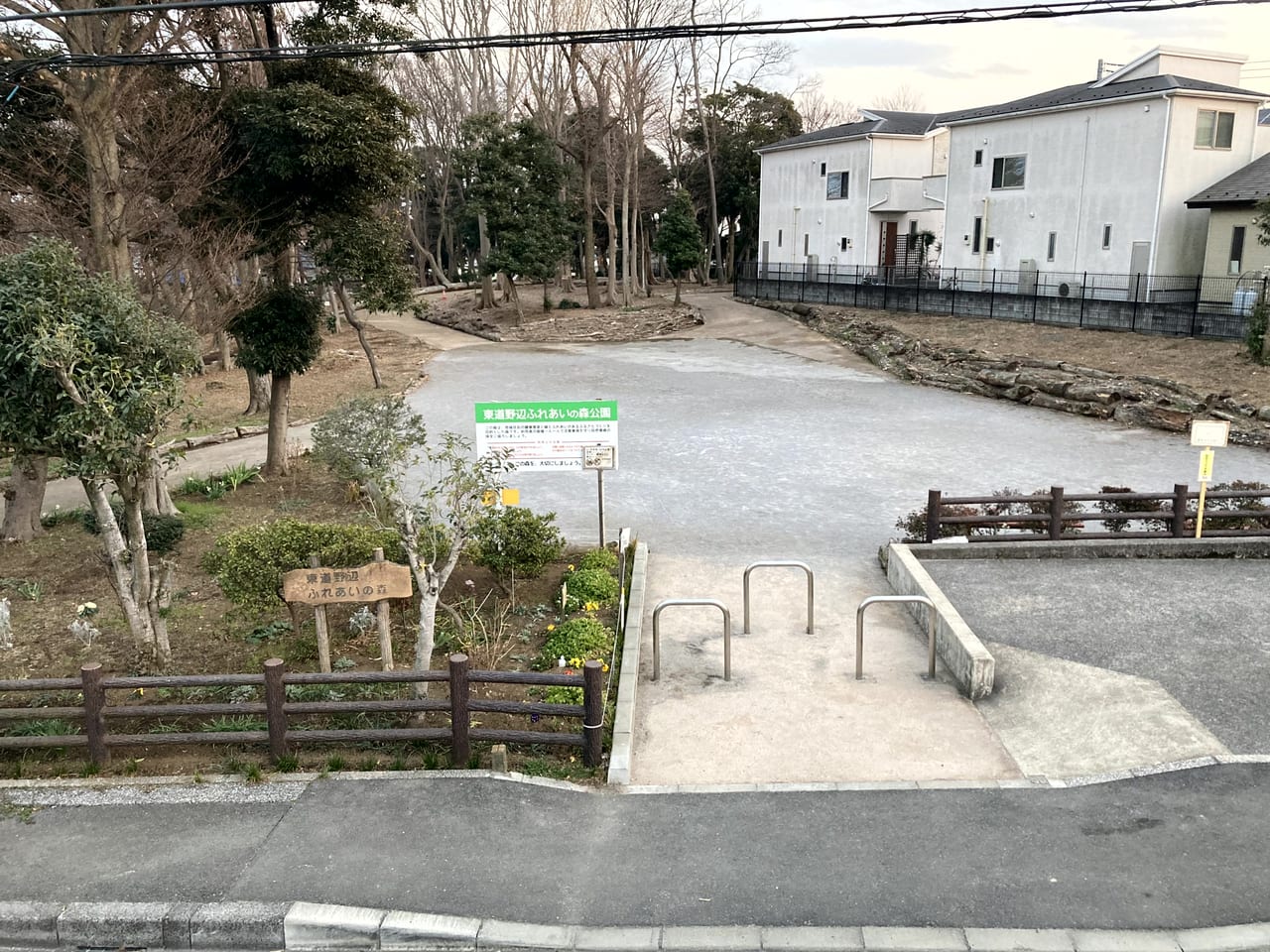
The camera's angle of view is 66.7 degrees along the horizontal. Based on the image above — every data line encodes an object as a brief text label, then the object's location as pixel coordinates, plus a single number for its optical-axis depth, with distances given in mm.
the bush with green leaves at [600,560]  11525
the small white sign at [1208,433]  11539
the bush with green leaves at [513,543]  10734
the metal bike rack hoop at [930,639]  8902
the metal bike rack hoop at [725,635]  8719
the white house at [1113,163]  29719
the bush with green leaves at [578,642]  9078
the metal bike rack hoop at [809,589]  9898
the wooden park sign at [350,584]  8008
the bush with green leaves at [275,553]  9469
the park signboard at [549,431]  11656
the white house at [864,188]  42469
